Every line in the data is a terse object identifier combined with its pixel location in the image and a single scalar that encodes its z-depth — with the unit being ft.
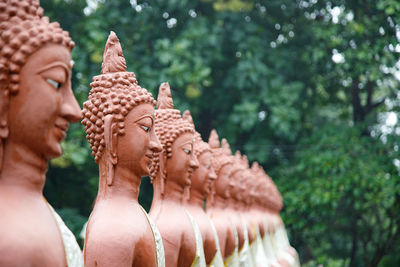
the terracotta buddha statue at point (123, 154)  11.55
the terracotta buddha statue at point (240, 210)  24.14
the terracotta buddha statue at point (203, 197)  17.78
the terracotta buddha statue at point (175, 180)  15.26
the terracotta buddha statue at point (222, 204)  21.04
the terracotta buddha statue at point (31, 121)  8.18
